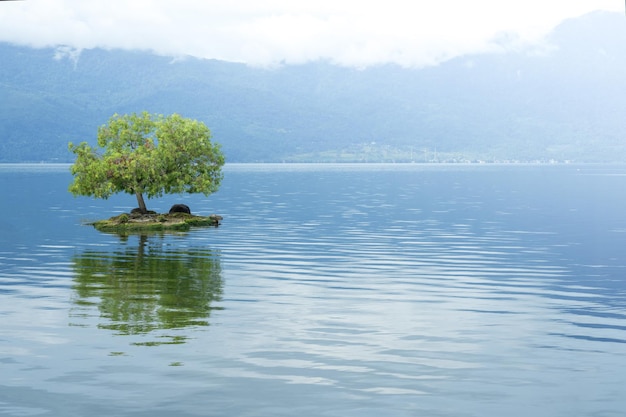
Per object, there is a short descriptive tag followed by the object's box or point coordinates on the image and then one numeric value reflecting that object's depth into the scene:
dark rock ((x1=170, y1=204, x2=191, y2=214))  88.19
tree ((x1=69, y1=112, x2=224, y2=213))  83.25
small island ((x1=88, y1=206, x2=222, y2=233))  80.69
